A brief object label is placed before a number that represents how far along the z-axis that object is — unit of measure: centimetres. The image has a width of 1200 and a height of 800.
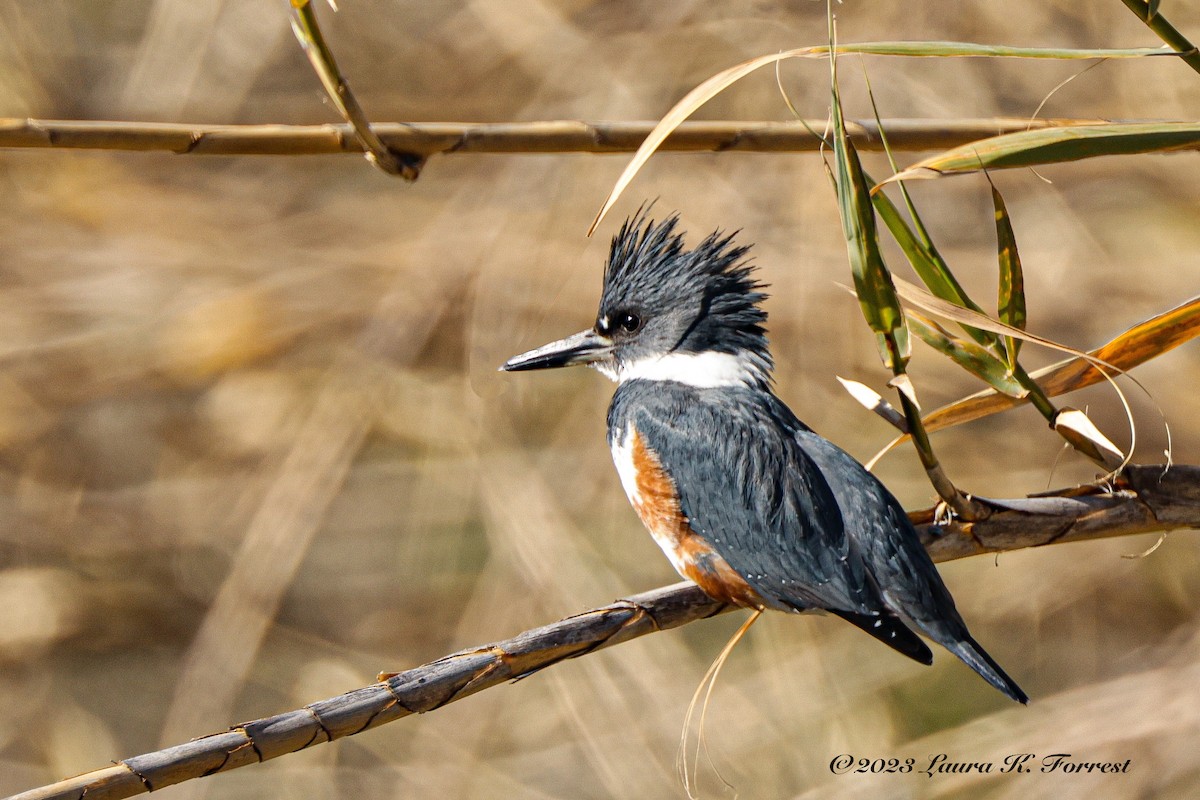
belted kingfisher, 801
